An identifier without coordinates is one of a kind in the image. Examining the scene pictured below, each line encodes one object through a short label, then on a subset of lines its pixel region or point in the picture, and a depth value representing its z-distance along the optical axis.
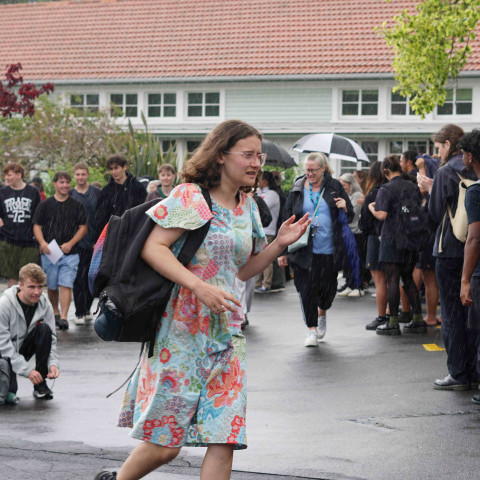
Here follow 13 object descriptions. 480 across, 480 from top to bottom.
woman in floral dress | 4.14
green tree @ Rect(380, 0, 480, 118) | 16.78
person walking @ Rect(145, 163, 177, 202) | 13.43
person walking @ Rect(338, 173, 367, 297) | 15.30
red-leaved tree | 19.33
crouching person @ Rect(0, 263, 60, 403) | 7.52
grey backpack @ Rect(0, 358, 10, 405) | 7.44
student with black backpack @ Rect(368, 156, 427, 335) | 11.14
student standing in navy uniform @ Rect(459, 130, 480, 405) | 7.03
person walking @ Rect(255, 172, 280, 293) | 15.88
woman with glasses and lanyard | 10.30
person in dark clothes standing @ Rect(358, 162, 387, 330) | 11.69
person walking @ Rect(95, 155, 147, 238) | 12.50
